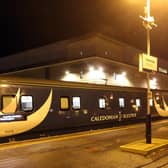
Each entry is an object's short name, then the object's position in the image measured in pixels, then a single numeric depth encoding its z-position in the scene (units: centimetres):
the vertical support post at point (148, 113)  809
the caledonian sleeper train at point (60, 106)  908
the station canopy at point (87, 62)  2162
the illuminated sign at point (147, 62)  796
